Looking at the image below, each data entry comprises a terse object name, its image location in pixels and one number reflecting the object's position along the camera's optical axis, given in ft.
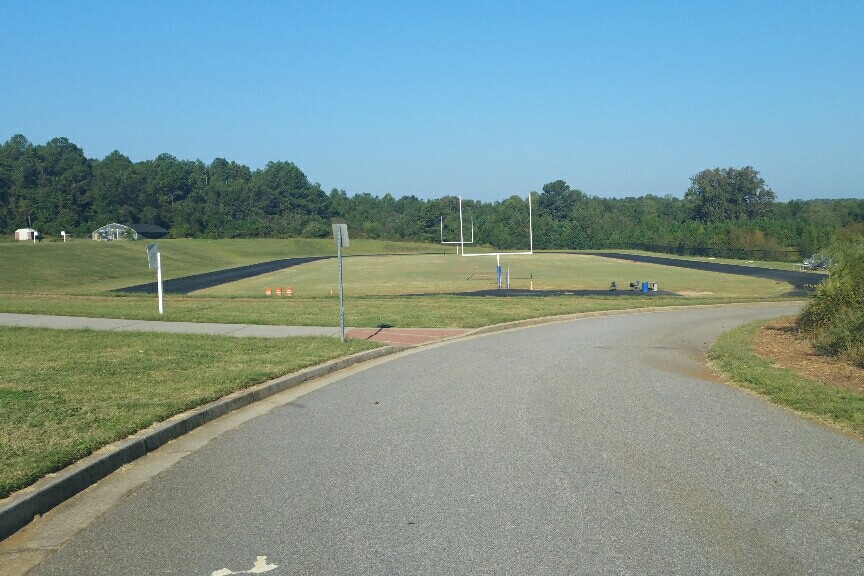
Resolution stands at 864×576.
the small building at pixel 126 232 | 367.43
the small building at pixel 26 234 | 342.64
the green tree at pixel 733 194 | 485.97
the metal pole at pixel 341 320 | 56.95
